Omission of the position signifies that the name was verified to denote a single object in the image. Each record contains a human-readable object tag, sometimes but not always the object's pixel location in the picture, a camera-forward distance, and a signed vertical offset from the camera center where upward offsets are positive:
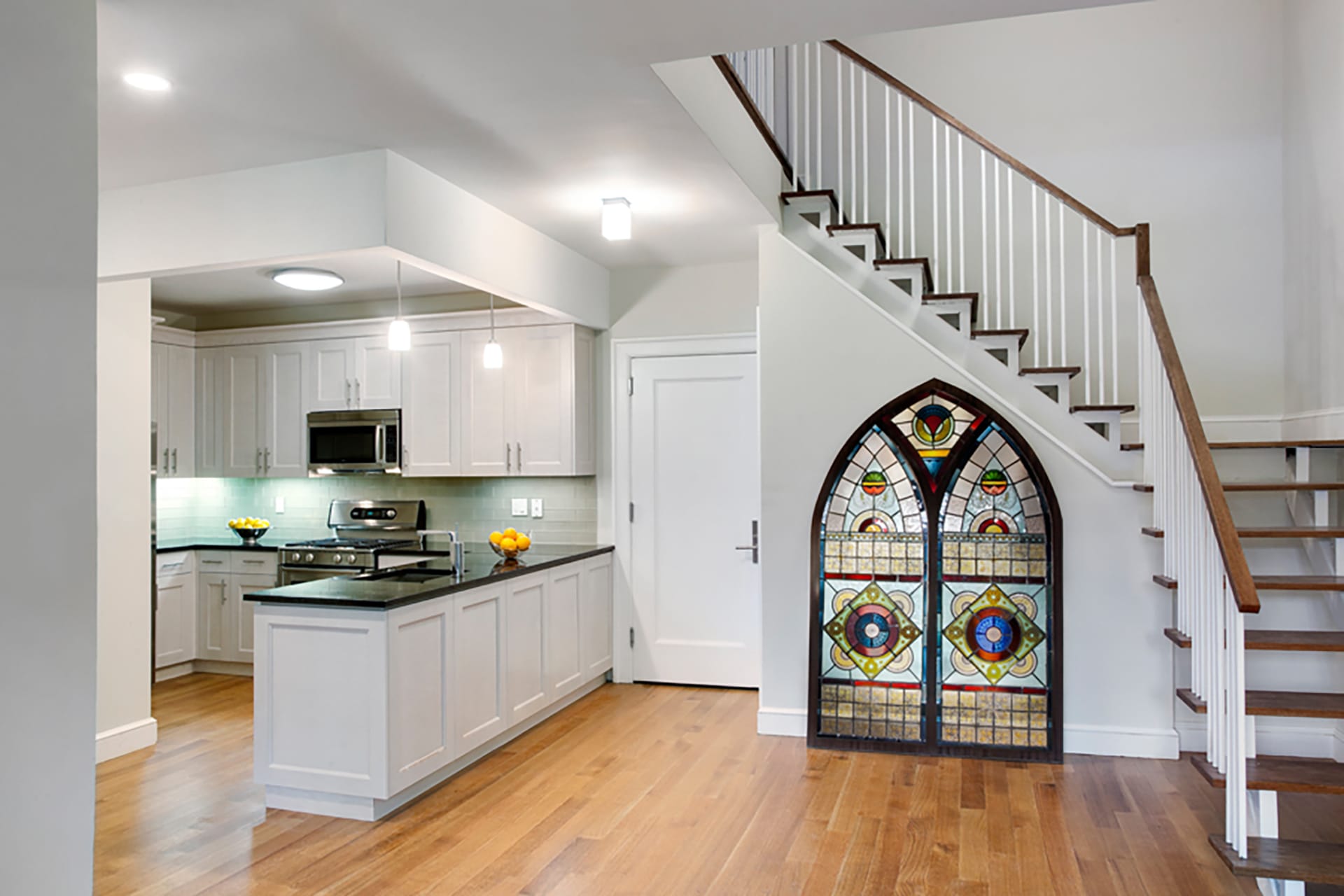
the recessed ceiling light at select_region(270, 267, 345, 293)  5.01 +1.00
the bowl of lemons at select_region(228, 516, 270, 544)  6.14 -0.49
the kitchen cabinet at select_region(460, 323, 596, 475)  5.54 +0.31
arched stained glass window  4.30 -0.68
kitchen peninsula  3.55 -0.96
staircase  2.92 +0.66
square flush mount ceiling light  4.07 +1.06
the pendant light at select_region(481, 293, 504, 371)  4.94 +0.54
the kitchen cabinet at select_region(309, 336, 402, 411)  5.88 +0.53
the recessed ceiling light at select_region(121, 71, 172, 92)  2.81 +1.18
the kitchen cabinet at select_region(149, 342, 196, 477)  6.12 +0.34
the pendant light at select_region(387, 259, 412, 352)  4.31 +0.57
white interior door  5.50 -0.40
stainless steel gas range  5.65 -0.56
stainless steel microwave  5.82 +0.09
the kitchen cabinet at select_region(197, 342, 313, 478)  6.15 +0.32
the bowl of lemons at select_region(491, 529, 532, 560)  4.79 -0.47
